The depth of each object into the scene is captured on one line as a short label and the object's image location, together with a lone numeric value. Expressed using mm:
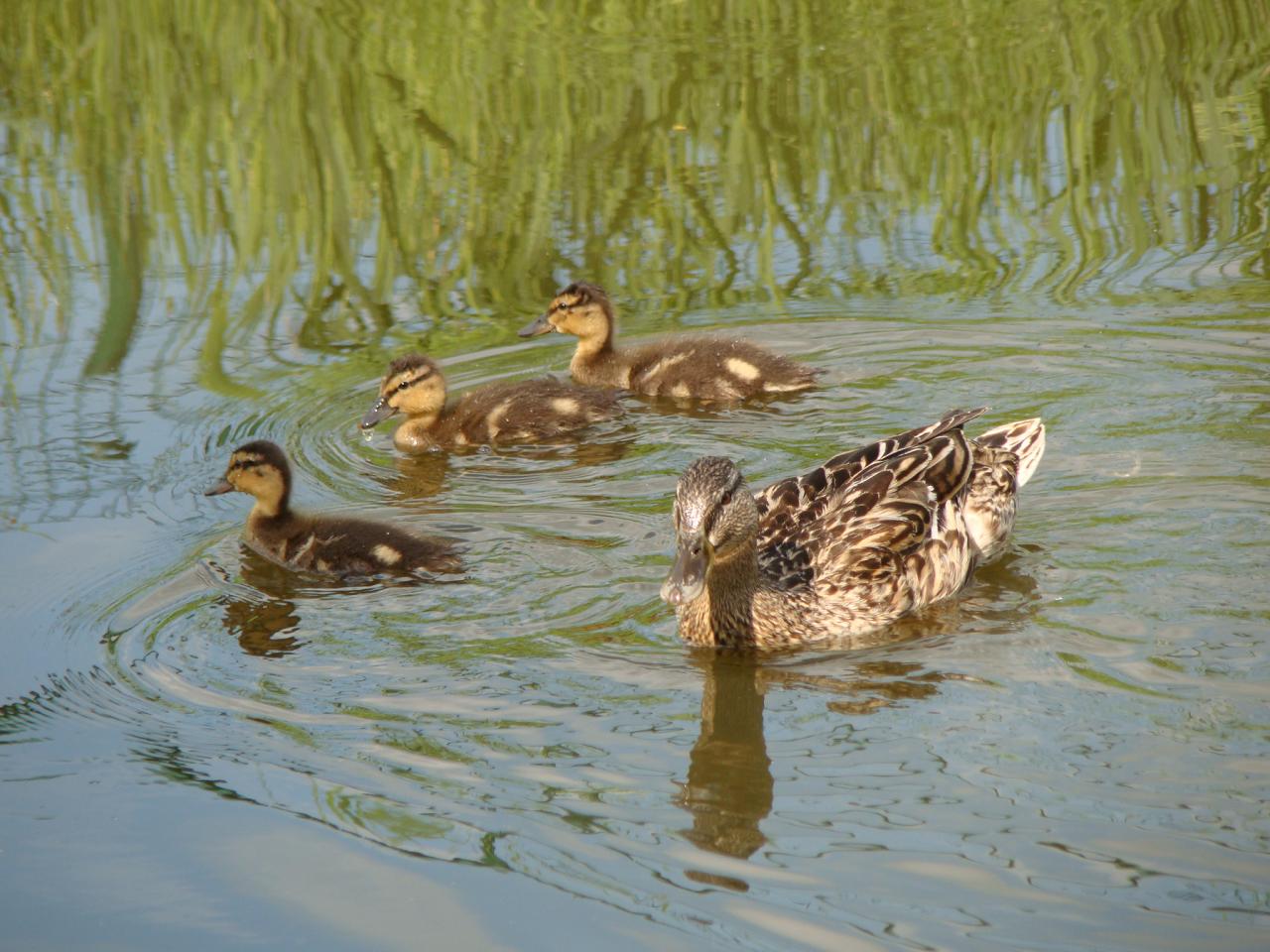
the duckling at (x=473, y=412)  12398
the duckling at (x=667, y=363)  12547
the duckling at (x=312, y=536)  9914
